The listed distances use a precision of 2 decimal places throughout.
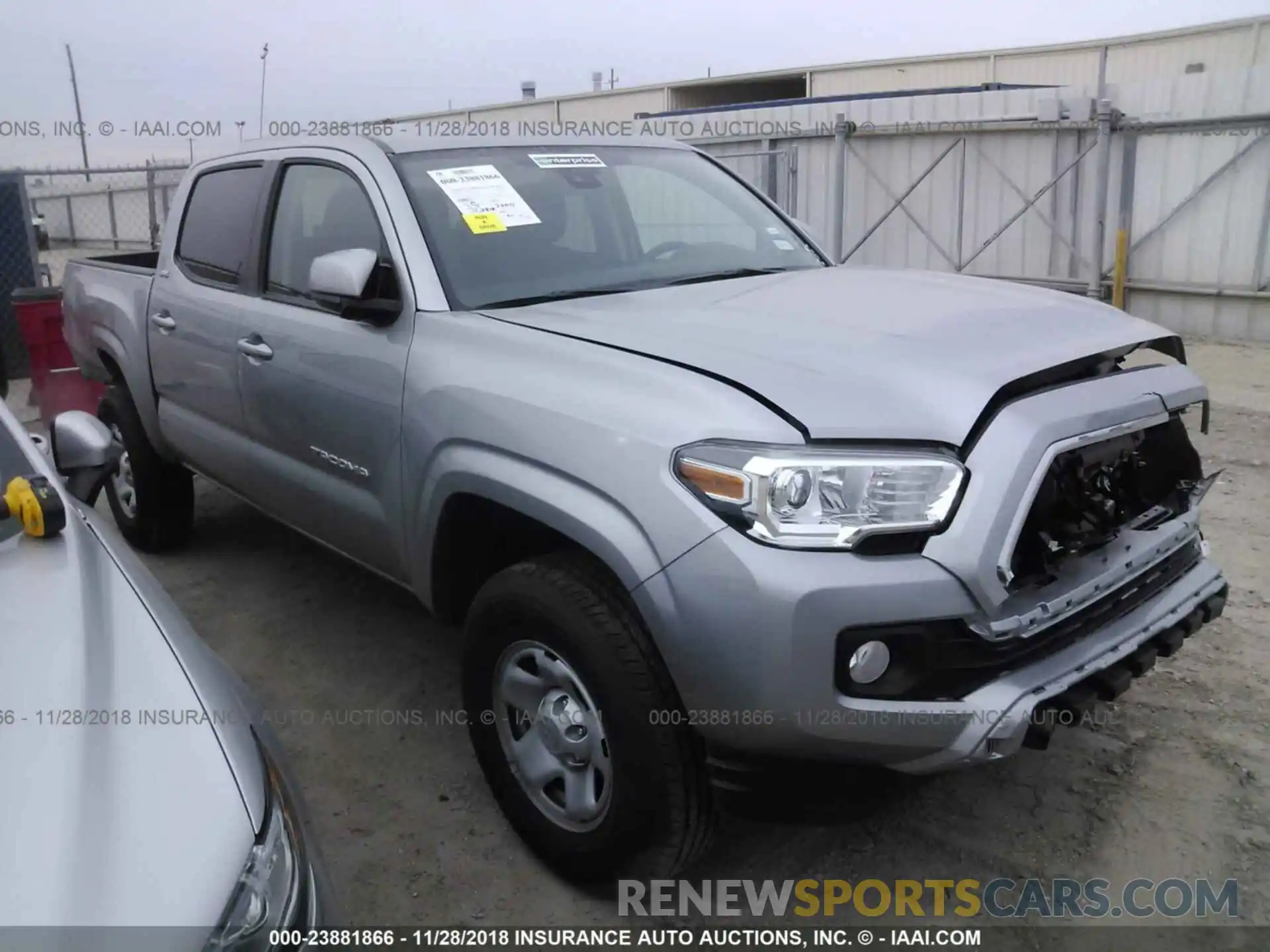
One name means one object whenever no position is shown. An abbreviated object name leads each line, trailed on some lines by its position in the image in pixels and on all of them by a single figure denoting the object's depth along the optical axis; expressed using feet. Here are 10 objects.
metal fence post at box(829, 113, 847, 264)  41.45
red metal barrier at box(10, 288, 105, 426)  23.70
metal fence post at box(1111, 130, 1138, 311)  35.91
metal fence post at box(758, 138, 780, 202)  44.68
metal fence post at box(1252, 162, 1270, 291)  33.32
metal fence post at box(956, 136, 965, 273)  40.04
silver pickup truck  7.12
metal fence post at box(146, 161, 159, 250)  41.39
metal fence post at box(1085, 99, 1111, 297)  35.50
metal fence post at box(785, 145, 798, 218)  44.27
